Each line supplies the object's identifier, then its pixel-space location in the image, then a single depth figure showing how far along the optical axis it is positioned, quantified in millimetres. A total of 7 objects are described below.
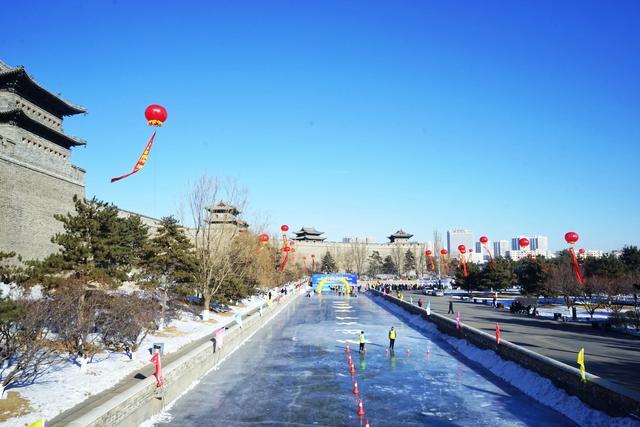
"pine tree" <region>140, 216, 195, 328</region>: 20891
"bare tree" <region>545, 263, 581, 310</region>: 28922
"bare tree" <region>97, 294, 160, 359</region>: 13695
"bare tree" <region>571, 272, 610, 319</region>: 28819
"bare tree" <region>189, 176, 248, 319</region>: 24562
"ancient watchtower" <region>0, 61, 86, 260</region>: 25078
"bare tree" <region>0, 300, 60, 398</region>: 9195
